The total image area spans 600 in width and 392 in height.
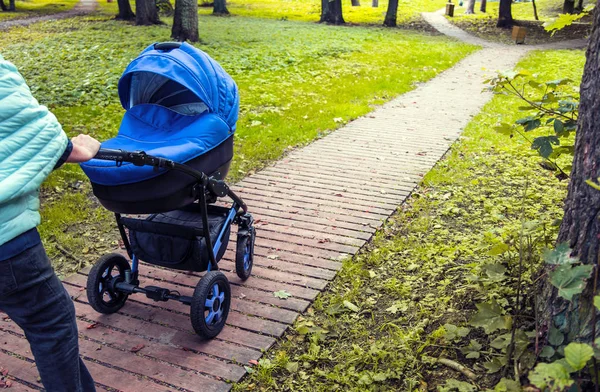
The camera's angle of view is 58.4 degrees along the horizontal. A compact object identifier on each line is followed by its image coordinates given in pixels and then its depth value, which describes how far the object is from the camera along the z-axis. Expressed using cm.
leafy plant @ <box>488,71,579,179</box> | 316
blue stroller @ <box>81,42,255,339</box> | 325
